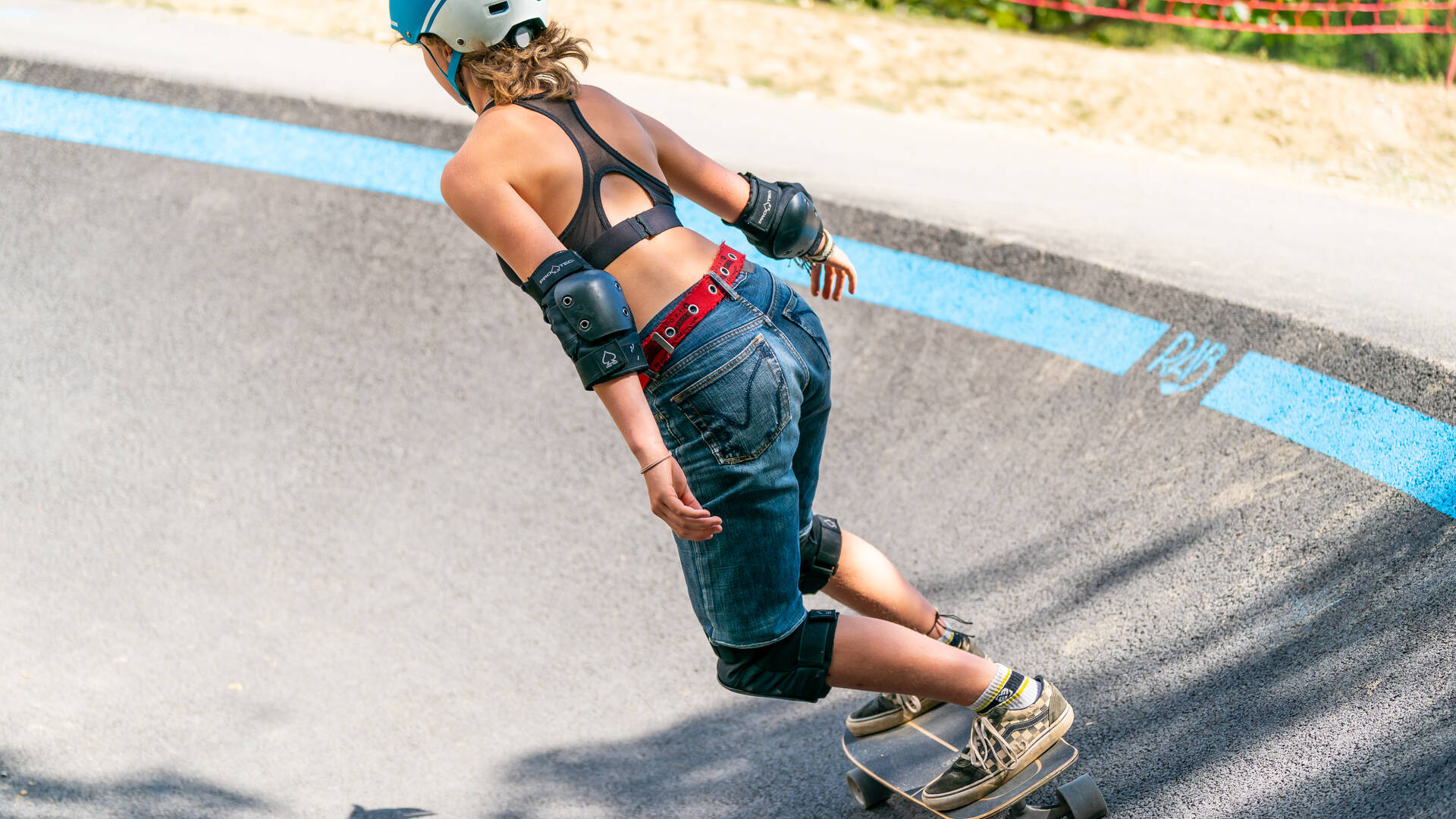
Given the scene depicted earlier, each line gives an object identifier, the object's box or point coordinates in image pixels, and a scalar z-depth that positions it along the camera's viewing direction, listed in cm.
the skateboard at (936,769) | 480
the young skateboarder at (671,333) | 401
